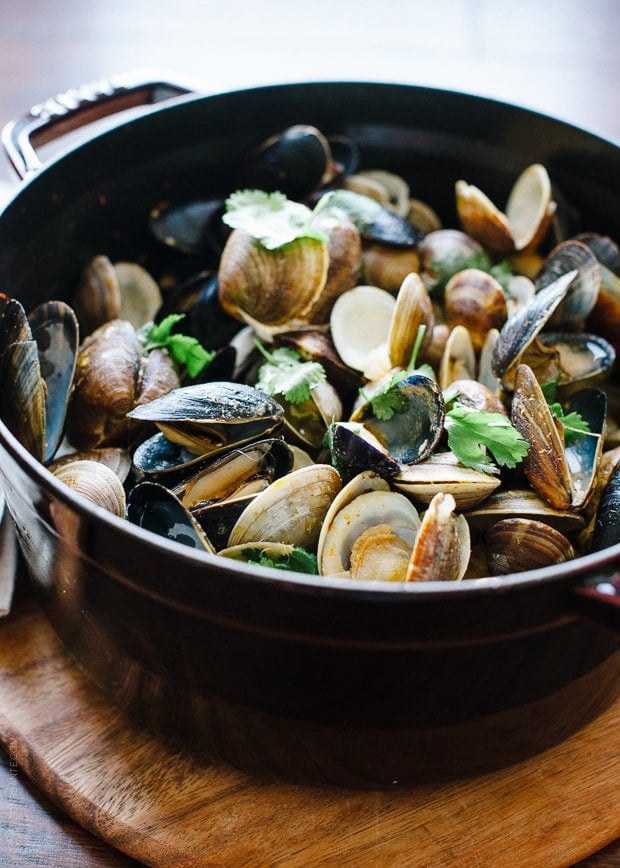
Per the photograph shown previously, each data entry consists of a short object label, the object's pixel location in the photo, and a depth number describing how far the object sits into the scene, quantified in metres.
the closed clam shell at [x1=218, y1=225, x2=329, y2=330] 0.67
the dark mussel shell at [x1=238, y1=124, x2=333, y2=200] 0.73
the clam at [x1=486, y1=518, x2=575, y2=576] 0.58
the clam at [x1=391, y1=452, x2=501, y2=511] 0.58
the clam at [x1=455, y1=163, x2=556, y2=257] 0.73
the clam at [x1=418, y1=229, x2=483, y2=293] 0.72
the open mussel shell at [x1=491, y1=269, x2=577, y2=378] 0.64
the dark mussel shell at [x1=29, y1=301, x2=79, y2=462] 0.63
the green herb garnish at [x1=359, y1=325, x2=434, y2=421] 0.62
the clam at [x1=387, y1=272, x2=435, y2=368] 0.65
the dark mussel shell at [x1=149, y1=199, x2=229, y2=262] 0.74
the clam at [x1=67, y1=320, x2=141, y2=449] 0.64
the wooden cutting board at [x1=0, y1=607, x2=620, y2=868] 0.57
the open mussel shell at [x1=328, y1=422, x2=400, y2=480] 0.59
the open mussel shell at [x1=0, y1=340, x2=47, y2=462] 0.61
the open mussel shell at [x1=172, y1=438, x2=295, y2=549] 0.60
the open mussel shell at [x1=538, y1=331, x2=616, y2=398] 0.67
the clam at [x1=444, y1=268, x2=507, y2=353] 0.68
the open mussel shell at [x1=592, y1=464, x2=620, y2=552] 0.59
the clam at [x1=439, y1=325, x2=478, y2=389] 0.66
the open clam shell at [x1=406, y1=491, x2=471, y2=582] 0.54
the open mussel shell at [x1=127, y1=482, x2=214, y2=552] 0.57
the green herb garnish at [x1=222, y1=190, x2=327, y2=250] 0.67
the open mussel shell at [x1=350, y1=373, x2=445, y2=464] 0.60
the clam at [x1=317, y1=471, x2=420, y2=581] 0.58
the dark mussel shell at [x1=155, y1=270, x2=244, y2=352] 0.69
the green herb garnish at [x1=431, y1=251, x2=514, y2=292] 0.72
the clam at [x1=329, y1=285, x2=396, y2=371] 0.67
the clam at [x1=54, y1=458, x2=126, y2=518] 0.59
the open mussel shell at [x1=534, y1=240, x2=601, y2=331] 0.68
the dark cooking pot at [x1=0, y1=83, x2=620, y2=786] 0.51
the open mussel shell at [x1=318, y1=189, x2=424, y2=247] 0.72
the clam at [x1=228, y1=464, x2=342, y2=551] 0.59
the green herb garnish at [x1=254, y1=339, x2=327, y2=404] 0.64
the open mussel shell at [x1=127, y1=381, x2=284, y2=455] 0.61
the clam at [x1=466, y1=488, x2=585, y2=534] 0.59
